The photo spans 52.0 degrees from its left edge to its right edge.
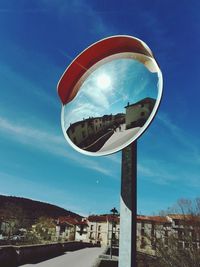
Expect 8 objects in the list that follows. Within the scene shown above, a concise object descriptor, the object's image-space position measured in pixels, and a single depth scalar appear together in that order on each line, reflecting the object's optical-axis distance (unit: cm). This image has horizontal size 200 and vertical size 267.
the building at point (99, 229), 5904
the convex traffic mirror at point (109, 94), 320
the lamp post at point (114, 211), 998
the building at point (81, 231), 6392
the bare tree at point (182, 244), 1519
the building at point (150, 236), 1937
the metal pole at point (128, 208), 287
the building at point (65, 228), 6504
